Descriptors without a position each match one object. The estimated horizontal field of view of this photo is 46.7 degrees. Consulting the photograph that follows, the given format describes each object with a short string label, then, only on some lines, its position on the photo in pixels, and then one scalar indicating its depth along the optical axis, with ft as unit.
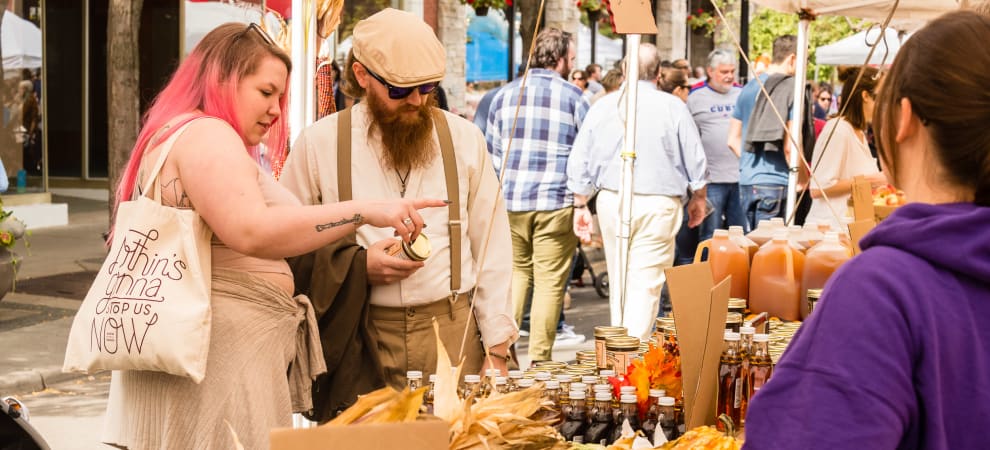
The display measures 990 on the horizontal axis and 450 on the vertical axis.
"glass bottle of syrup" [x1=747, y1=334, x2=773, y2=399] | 9.21
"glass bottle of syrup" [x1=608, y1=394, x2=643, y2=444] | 8.76
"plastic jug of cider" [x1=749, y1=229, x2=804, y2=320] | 13.32
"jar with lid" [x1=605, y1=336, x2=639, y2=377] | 9.94
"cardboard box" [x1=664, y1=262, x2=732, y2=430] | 8.48
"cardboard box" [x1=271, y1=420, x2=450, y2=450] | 5.47
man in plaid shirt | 23.47
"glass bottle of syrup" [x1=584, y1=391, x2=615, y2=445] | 8.79
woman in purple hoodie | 4.86
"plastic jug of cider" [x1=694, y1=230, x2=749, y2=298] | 13.67
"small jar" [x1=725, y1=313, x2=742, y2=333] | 10.53
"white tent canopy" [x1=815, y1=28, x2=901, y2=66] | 47.85
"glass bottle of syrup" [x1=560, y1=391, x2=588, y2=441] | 8.80
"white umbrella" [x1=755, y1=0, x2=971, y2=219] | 22.88
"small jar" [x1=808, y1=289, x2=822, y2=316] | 12.36
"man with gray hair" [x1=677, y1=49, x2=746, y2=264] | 29.30
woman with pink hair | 8.93
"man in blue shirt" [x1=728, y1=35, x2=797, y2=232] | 26.89
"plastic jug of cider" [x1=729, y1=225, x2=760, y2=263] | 14.01
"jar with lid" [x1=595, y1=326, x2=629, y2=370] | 10.36
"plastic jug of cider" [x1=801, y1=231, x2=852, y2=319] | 13.25
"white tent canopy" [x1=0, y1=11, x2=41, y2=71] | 44.83
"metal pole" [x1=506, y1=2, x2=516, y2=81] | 69.15
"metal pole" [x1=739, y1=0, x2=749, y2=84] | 48.49
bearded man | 11.02
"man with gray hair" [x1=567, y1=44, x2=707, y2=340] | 22.98
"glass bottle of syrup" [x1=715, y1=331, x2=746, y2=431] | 9.16
